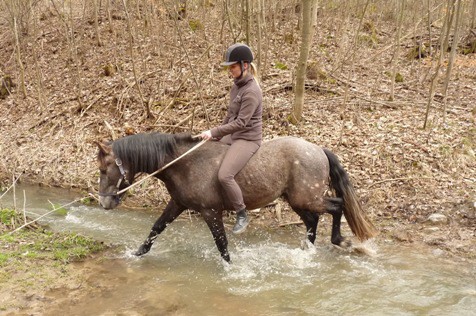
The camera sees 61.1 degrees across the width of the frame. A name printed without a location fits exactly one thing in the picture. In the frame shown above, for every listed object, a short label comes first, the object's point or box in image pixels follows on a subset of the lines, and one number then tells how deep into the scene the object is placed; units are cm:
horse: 523
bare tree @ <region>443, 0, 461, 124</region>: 839
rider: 508
